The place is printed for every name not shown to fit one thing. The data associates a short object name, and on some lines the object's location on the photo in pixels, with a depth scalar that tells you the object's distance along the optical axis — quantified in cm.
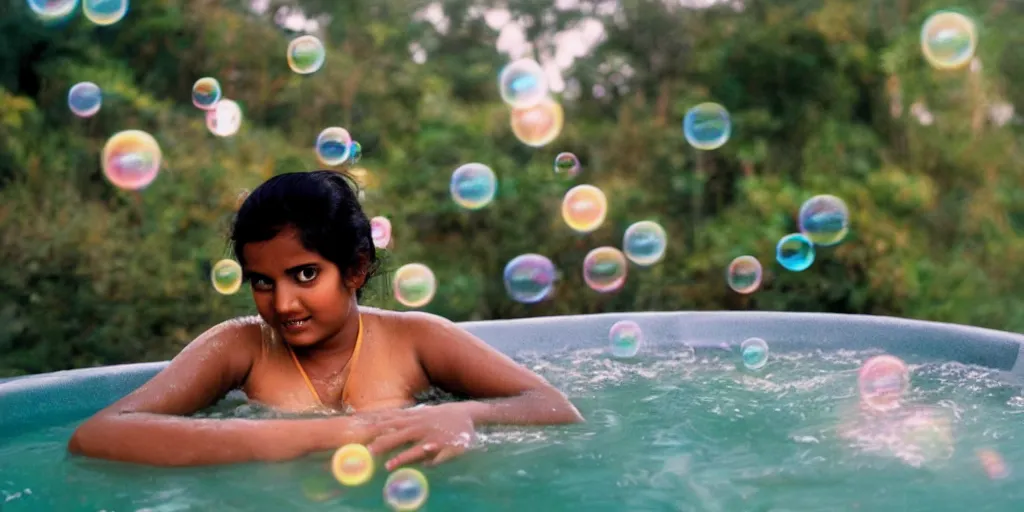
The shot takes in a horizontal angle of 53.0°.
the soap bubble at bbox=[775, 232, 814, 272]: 423
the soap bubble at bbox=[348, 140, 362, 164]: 370
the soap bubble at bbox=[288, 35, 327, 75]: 426
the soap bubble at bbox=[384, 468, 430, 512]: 200
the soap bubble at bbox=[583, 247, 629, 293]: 459
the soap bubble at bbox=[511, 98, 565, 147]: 547
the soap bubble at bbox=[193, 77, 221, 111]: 444
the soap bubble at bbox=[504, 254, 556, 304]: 419
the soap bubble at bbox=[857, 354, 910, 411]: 294
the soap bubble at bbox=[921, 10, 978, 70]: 439
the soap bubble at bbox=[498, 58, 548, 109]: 464
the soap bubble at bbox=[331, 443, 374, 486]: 216
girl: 228
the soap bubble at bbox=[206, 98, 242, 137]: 560
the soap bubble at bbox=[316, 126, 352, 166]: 389
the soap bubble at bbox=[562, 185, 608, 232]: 501
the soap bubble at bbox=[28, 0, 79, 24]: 408
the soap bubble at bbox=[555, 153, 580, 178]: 462
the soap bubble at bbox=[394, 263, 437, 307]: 386
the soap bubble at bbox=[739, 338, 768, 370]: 361
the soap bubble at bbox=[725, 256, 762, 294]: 466
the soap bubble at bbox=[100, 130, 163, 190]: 411
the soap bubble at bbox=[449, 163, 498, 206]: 424
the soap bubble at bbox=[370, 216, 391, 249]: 295
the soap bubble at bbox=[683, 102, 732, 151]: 471
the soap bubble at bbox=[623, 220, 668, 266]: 461
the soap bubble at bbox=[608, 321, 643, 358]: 386
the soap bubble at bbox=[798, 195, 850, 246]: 435
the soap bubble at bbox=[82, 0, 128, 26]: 422
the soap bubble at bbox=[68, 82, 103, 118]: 492
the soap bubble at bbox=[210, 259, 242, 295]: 364
